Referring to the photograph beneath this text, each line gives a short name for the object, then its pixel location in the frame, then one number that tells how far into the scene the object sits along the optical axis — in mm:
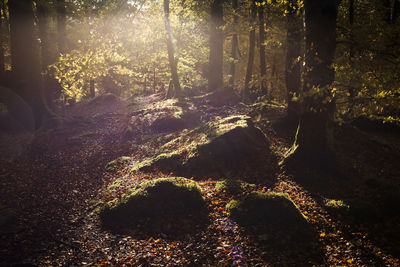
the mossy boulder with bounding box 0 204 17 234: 7234
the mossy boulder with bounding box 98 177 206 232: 7828
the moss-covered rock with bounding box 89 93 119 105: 29688
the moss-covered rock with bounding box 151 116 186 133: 17078
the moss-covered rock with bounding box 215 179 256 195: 8734
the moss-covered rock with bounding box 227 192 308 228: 7027
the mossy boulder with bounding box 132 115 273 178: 10523
